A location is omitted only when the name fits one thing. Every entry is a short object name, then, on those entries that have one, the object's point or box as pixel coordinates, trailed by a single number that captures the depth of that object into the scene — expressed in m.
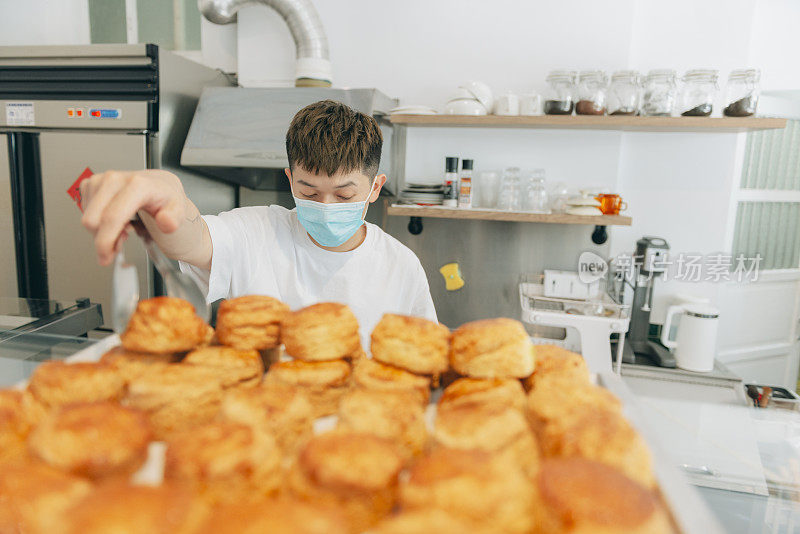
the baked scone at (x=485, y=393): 0.73
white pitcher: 3.15
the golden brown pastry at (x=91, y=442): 0.57
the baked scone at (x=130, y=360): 0.78
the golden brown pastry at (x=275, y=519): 0.45
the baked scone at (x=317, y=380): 0.82
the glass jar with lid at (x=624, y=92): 3.13
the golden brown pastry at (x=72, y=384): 0.70
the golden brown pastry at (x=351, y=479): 0.54
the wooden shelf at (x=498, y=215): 3.17
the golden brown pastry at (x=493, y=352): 0.82
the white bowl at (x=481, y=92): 3.34
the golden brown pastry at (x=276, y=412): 0.67
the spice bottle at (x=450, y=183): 3.50
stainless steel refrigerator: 3.18
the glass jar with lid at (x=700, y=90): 3.08
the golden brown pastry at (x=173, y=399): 0.72
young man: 1.86
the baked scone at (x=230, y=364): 0.81
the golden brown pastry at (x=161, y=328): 0.81
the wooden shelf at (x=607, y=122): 3.02
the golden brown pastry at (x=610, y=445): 0.58
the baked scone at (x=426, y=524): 0.45
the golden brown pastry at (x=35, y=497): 0.48
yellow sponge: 3.21
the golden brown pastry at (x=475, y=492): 0.49
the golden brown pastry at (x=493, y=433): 0.63
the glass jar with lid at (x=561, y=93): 3.22
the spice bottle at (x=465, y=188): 3.49
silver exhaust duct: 3.59
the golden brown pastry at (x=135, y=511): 0.45
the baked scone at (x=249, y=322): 0.90
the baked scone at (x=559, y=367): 0.82
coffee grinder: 3.38
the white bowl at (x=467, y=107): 3.32
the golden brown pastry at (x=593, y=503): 0.46
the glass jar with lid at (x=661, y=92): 3.12
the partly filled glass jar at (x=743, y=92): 3.04
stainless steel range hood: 3.16
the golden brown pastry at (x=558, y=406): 0.66
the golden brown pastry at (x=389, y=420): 0.66
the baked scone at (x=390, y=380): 0.78
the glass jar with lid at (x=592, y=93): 3.18
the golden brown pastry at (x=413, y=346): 0.85
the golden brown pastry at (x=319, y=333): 0.86
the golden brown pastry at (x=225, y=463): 0.55
